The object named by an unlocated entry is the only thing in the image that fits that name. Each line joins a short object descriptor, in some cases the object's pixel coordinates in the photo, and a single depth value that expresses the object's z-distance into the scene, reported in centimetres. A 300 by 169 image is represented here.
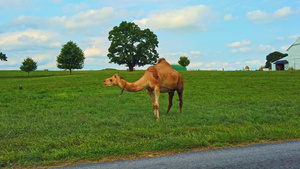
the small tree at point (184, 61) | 8804
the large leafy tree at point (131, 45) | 6038
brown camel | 1022
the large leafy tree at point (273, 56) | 10350
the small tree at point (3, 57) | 7128
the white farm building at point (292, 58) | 6569
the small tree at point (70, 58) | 7031
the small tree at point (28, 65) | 7301
